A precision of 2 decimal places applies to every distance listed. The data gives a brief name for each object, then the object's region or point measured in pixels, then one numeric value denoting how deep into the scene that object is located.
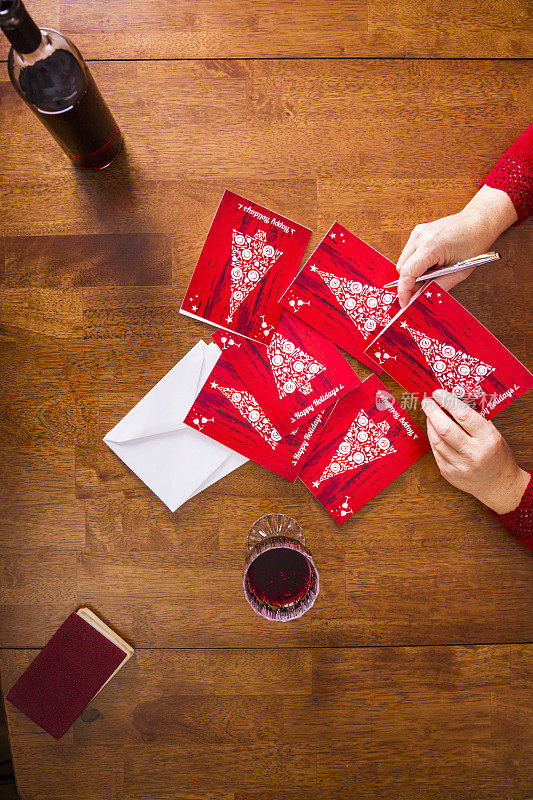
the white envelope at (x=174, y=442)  1.00
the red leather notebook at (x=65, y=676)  0.98
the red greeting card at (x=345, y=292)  0.99
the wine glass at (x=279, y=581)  0.95
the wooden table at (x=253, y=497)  0.98
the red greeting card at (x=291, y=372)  0.99
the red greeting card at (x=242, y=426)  0.99
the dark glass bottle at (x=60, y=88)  0.79
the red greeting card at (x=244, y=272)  0.99
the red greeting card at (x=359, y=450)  1.00
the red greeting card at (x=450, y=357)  0.98
